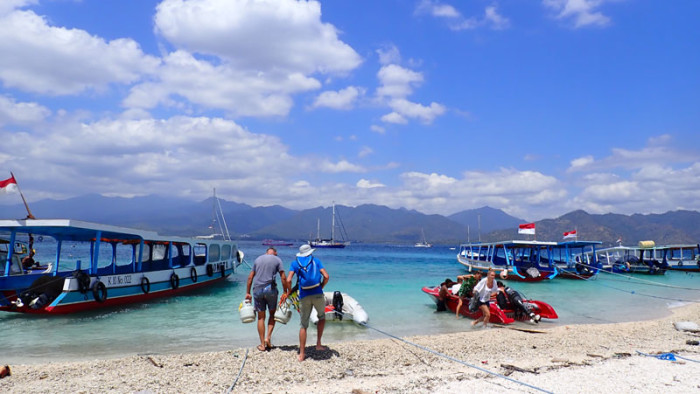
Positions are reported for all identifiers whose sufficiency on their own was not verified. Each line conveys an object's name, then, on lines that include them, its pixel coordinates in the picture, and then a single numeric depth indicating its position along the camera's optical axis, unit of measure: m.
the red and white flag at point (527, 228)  33.69
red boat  13.62
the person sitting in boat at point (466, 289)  15.22
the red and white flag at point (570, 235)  37.51
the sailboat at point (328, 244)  116.66
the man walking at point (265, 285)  8.76
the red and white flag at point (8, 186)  16.30
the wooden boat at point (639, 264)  40.88
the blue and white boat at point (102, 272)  14.48
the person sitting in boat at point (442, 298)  16.20
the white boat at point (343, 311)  13.59
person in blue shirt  8.23
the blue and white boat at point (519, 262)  30.60
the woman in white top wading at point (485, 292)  13.27
